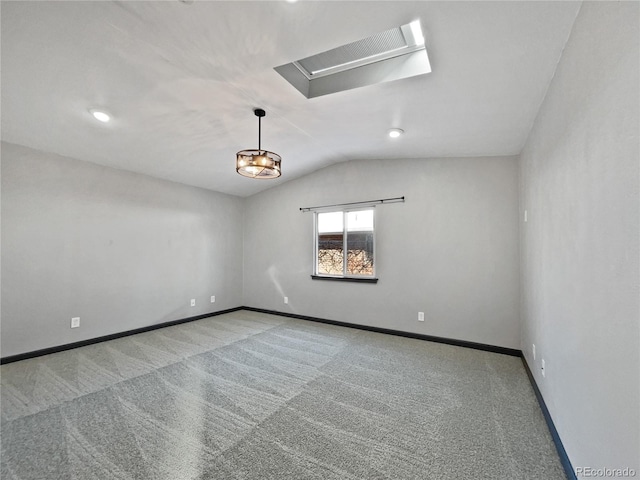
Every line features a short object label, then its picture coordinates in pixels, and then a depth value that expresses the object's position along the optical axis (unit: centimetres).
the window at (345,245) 457
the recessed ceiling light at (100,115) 270
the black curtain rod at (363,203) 427
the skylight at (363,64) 207
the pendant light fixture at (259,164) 260
